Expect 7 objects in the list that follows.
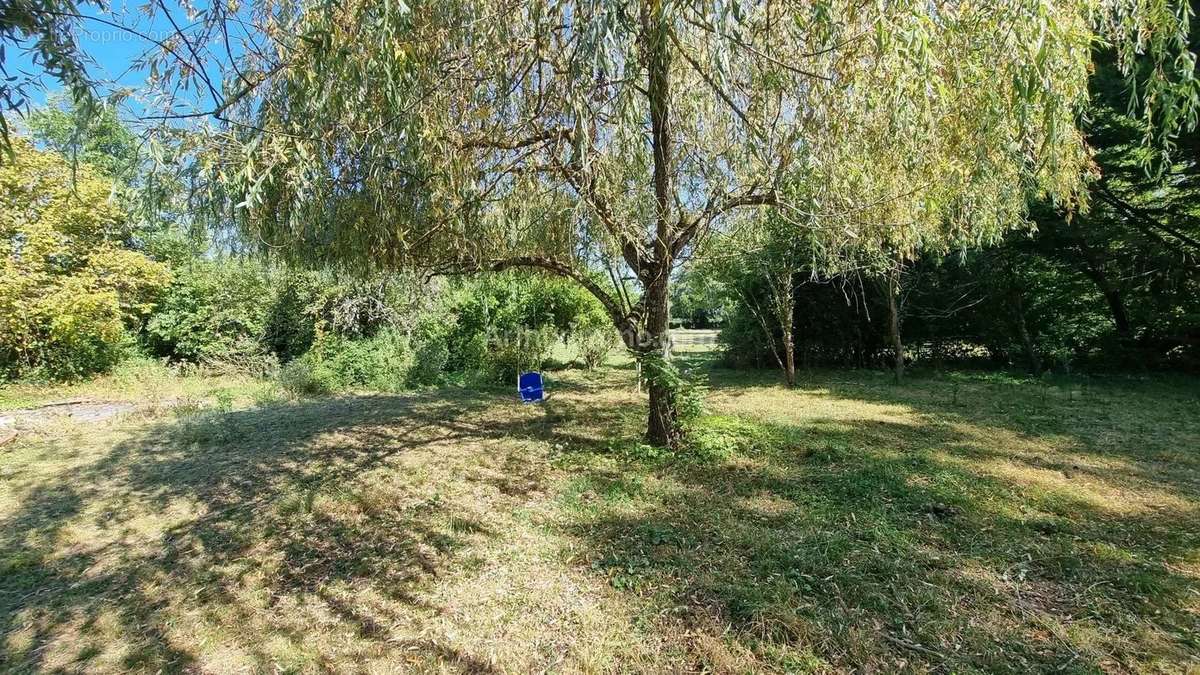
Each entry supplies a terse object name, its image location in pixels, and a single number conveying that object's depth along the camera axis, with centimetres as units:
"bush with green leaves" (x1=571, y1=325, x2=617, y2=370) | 1085
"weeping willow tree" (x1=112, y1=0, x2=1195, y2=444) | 198
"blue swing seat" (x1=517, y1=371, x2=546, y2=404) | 701
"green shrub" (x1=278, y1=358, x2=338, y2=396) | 795
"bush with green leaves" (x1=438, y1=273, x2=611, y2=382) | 902
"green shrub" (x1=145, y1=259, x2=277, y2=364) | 929
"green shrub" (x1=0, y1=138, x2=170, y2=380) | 747
